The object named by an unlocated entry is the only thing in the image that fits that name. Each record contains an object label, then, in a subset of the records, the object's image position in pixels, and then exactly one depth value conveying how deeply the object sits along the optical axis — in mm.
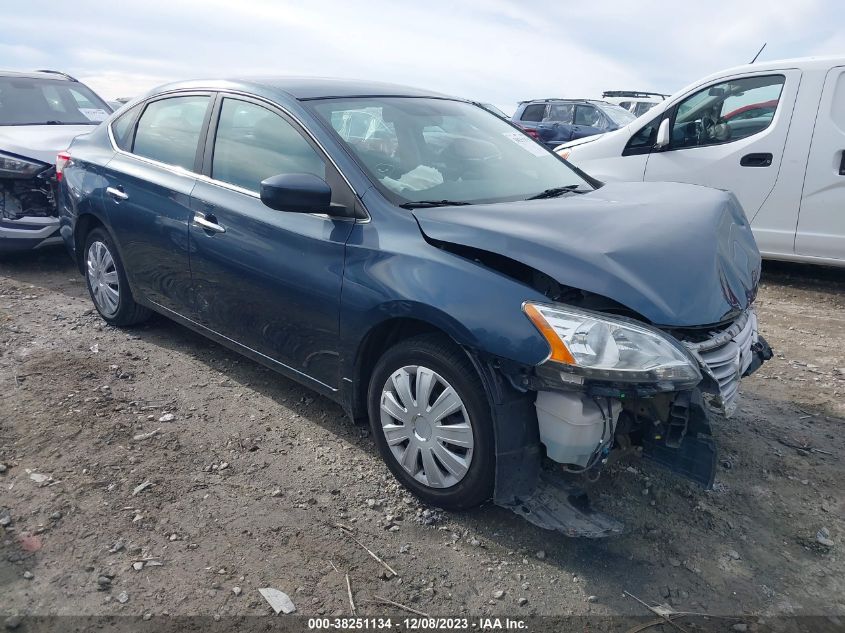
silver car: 5988
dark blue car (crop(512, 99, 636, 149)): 13414
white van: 5492
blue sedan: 2328
